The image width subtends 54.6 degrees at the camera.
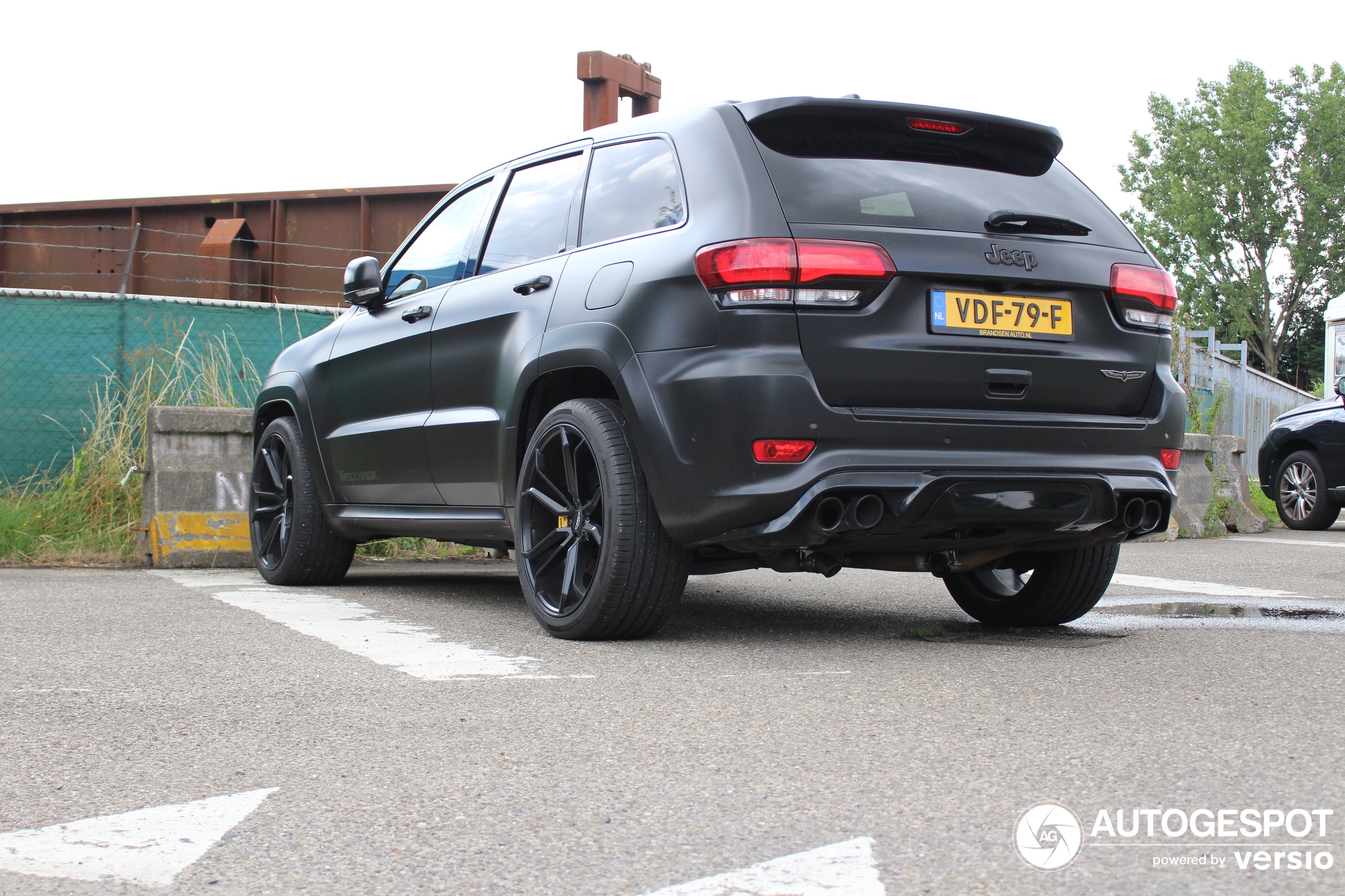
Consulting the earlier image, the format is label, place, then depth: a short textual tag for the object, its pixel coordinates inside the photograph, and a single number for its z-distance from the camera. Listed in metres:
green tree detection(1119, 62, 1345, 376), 39.00
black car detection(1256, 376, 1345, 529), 12.12
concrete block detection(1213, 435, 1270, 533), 11.45
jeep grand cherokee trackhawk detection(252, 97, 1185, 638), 3.74
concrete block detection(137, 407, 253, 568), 7.31
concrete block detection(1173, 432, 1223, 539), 10.47
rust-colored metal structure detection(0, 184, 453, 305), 14.91
